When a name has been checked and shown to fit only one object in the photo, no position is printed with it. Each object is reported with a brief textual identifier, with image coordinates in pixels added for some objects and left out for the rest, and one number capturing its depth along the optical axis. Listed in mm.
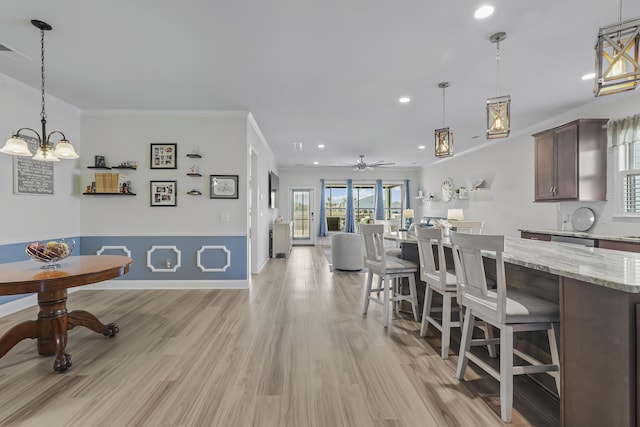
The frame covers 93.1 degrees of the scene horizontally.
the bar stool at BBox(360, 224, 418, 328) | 3053
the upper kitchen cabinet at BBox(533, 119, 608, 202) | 4094
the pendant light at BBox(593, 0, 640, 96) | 1554
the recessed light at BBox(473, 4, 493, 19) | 2182
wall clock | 8250
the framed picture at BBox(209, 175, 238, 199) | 4555
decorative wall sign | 3481
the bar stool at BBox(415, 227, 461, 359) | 2391
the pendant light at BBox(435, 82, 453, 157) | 3332
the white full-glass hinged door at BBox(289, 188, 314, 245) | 10258
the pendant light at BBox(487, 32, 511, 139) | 2596
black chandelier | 2541
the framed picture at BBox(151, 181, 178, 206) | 4504
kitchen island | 1200
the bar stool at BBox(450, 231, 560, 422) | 1681
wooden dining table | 2033
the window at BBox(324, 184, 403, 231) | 10547
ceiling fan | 7958
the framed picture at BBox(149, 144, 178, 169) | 4508
